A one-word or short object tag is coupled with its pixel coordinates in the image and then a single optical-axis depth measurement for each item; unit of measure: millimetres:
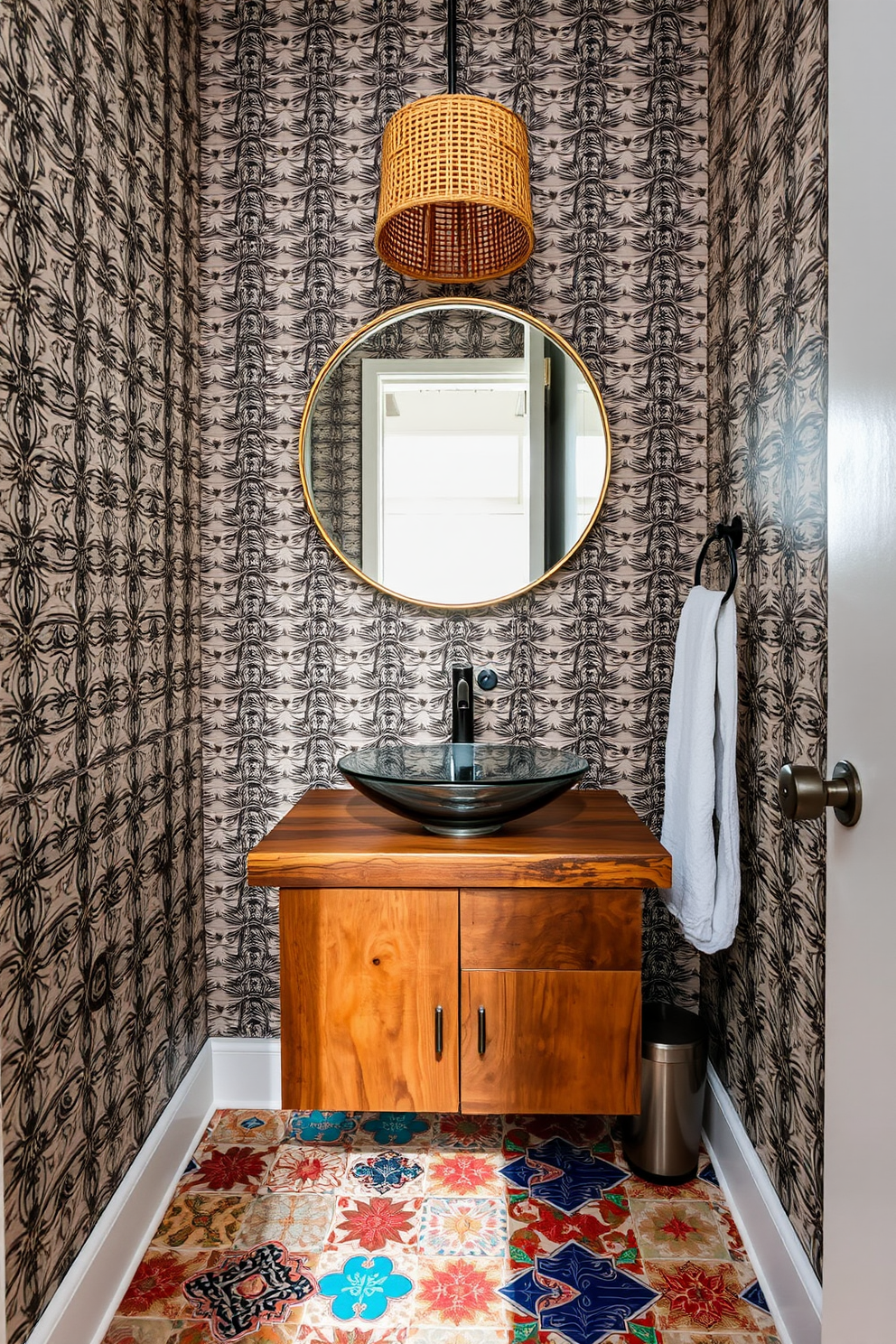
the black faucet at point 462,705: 1990
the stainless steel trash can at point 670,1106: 1809
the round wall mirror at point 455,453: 2031
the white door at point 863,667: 706
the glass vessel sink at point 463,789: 1616
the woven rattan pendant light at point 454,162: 1676
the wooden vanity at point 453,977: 1615
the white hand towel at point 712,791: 1677
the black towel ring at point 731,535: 1750
